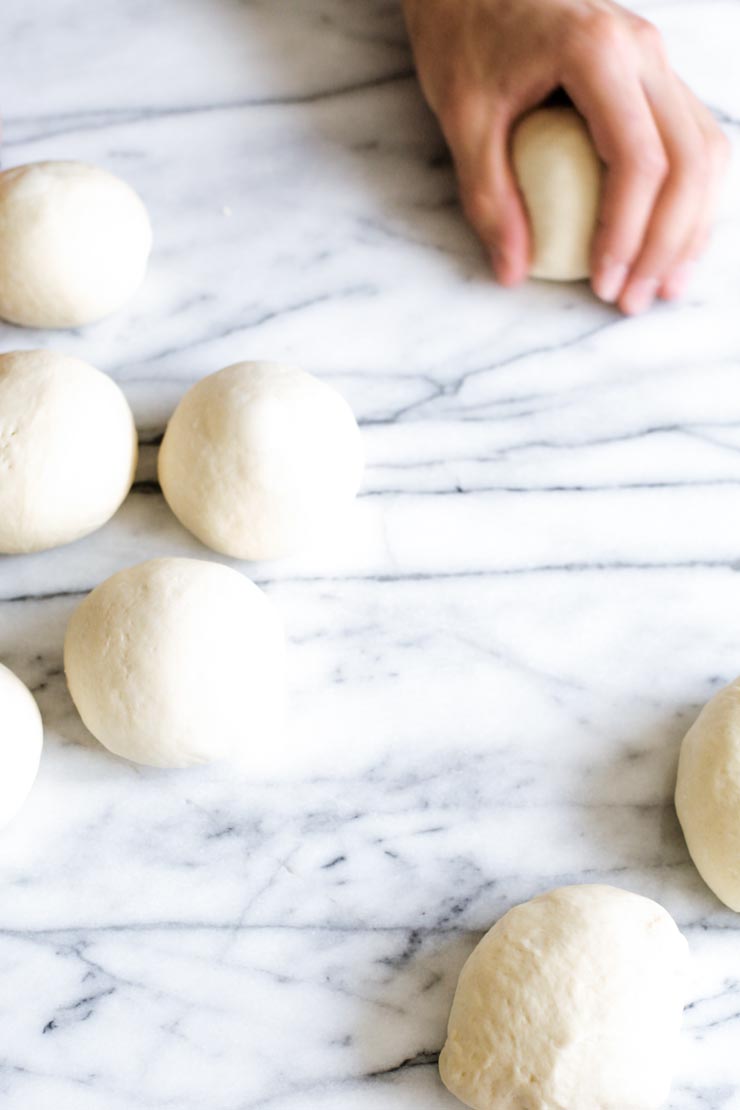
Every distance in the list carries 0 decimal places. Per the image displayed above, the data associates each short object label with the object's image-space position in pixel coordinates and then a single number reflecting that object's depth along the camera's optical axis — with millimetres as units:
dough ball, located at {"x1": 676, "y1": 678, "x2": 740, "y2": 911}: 785
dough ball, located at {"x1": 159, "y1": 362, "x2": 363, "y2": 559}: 858
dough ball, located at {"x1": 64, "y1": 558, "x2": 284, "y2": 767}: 790
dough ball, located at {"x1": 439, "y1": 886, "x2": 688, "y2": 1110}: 711
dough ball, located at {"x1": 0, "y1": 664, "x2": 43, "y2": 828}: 780
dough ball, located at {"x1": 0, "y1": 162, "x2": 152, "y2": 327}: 924
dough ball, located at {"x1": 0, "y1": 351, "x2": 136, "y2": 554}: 849
